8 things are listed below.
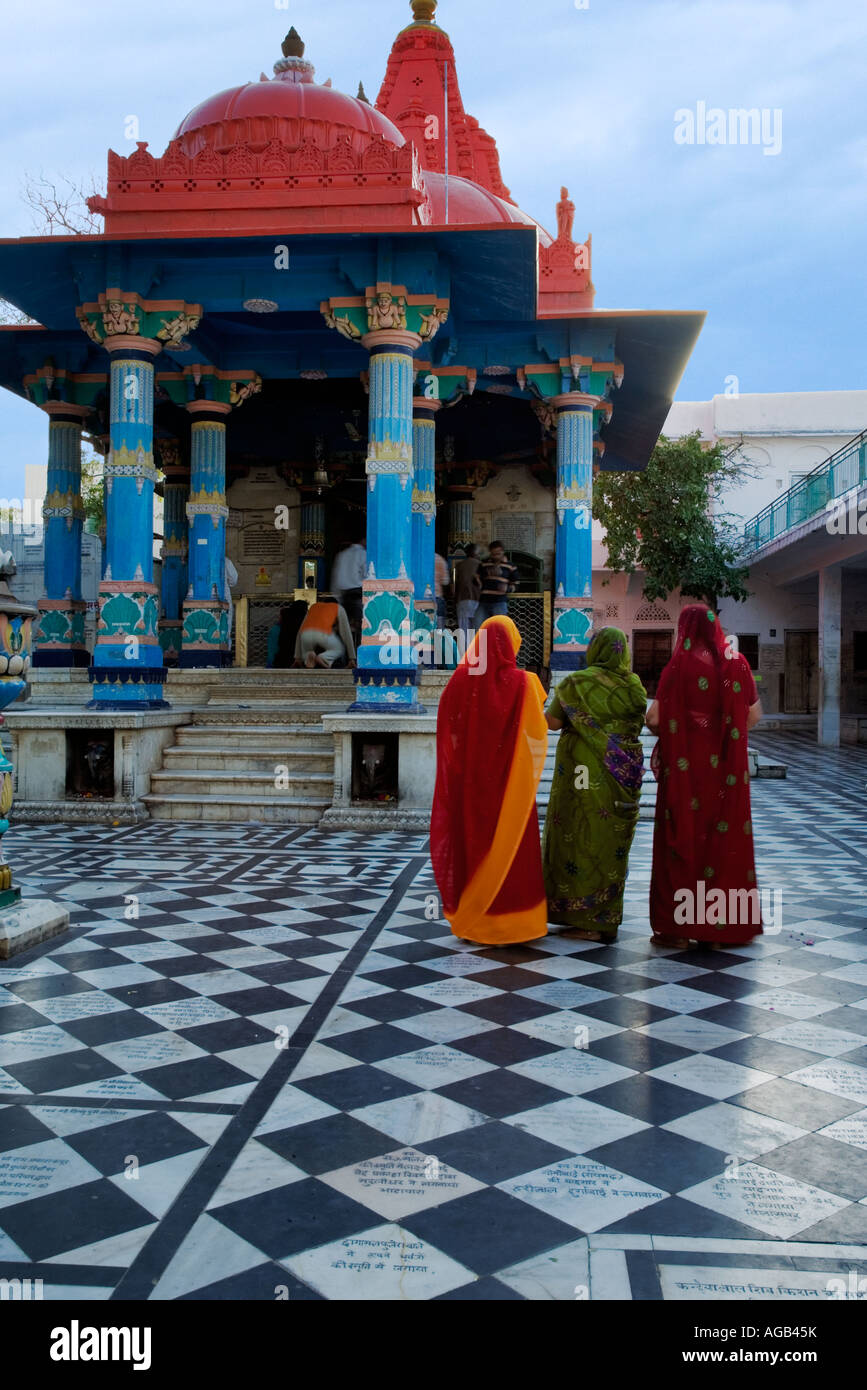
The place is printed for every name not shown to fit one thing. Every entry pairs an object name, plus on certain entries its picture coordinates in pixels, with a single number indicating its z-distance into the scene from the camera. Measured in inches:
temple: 350.3
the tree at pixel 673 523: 947.3
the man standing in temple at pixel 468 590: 521.7
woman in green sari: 203.8
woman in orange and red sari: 199.5
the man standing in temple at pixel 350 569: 522.0
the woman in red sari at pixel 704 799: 199.8
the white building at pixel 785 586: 810.8
